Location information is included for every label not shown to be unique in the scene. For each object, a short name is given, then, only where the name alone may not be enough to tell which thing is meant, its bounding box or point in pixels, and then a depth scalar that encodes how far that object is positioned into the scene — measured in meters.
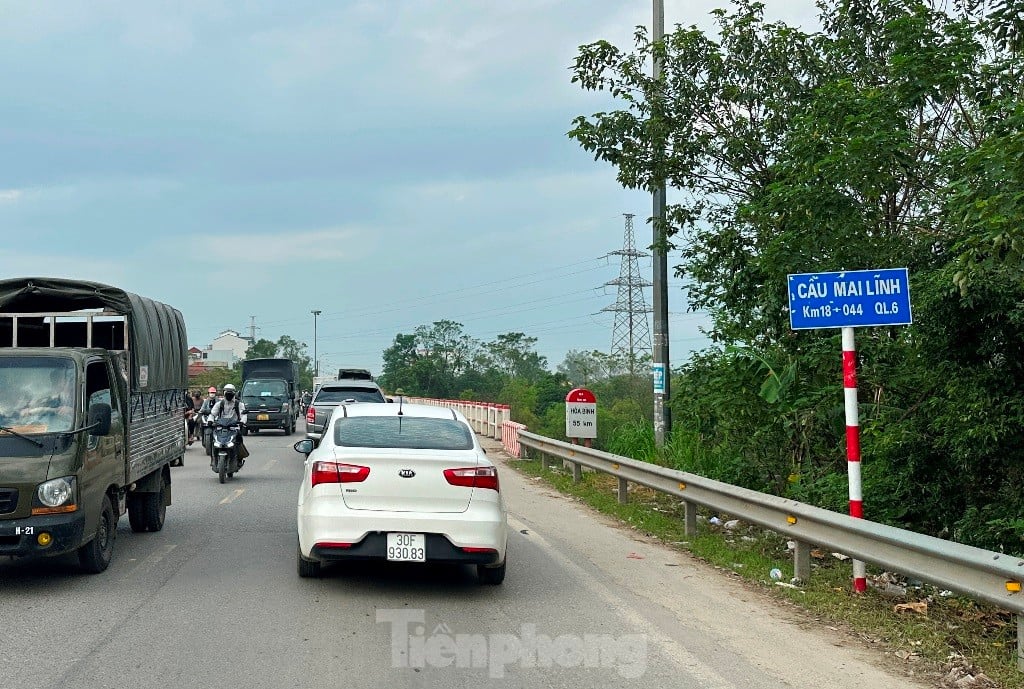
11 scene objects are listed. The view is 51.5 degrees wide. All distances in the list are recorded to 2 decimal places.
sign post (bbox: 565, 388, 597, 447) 19.11
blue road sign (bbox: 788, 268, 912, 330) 8.76
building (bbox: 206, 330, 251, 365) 176.38
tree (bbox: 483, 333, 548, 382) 78.50
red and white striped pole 8.91
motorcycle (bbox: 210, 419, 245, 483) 17.89
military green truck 8.22
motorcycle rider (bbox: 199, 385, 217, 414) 19.89
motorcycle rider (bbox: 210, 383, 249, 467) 18.66
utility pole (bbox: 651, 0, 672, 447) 17.58
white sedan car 8.33
